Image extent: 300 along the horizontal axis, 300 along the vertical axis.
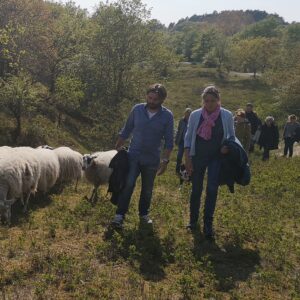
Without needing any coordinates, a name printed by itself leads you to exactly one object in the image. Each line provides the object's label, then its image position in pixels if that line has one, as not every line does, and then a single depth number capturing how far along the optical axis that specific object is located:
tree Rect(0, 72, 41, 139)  19.25
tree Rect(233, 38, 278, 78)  76.31
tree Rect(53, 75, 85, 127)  23.51
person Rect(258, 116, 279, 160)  18.31
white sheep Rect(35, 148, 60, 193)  10.38
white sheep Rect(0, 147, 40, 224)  8.38
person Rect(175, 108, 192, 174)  14.09
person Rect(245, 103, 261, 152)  17.02
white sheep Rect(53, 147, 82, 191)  11.68
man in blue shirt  7.50
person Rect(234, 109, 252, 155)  12.91
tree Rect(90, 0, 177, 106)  30.55
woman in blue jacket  7.30
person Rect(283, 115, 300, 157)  20.12
